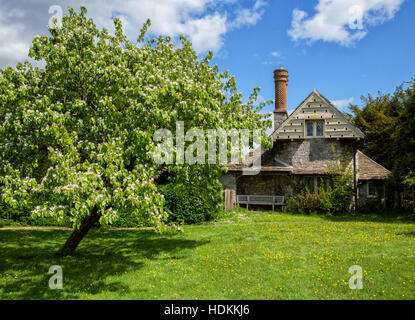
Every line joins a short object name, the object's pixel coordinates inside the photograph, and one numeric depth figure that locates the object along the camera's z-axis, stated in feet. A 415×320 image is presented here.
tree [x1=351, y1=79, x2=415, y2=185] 70.59
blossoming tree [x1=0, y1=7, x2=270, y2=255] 23.75
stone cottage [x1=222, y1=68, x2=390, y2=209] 77.46
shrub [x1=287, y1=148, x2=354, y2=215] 70.74
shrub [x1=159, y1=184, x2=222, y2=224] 58.85
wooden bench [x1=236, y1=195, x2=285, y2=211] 78.89
